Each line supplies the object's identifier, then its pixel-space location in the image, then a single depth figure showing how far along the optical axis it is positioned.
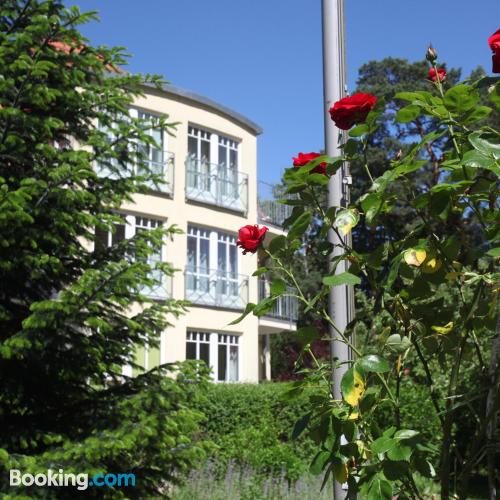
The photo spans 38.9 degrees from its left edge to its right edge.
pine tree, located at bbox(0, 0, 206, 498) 6.20
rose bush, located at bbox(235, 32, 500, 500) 1.99
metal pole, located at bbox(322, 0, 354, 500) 3.58
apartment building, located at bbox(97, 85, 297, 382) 24.53
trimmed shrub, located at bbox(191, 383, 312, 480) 14.30
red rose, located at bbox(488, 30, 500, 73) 1.92
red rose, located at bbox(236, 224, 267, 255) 2.53
